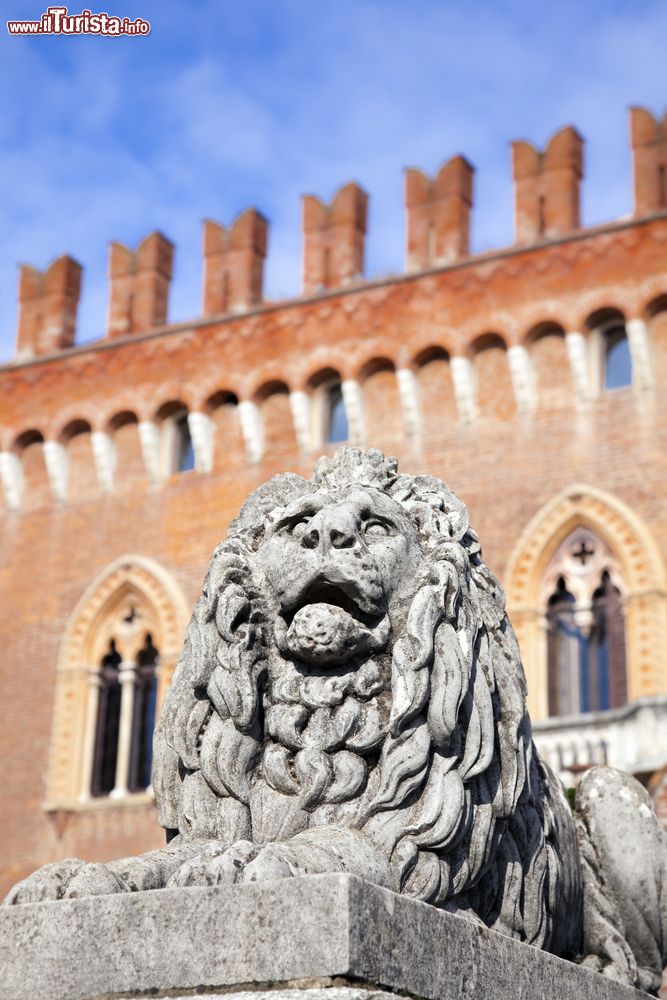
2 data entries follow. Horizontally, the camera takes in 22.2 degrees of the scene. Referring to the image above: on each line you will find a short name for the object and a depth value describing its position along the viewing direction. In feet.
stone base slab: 9.85
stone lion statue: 11.80
